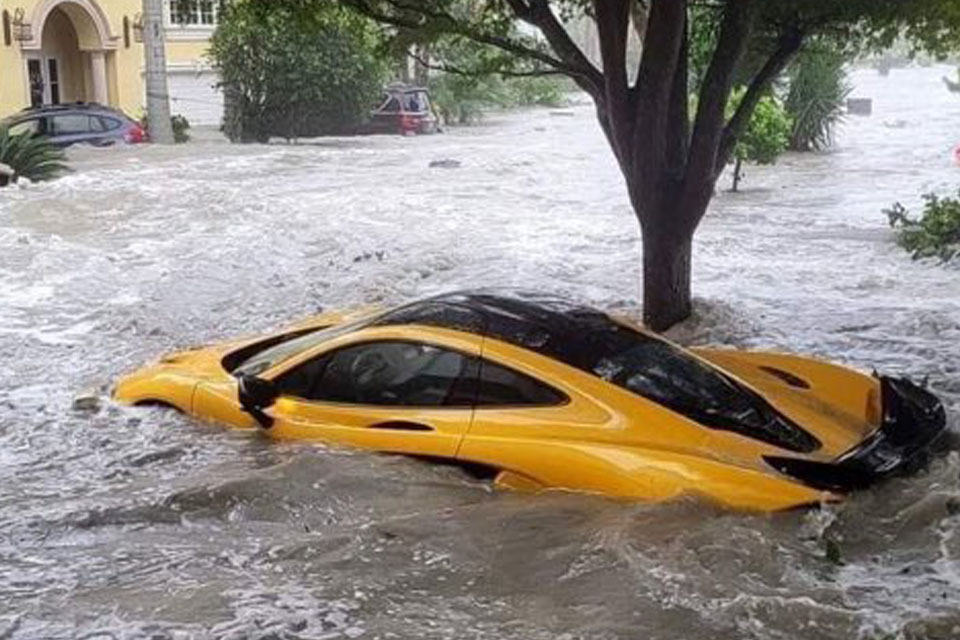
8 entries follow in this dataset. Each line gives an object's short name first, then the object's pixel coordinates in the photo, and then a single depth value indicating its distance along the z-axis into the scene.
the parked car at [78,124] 24.11
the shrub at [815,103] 27.89
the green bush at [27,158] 20.50
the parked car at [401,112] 33.19
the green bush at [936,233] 14.14
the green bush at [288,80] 30.45
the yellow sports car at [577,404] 5.23
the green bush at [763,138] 21.78
